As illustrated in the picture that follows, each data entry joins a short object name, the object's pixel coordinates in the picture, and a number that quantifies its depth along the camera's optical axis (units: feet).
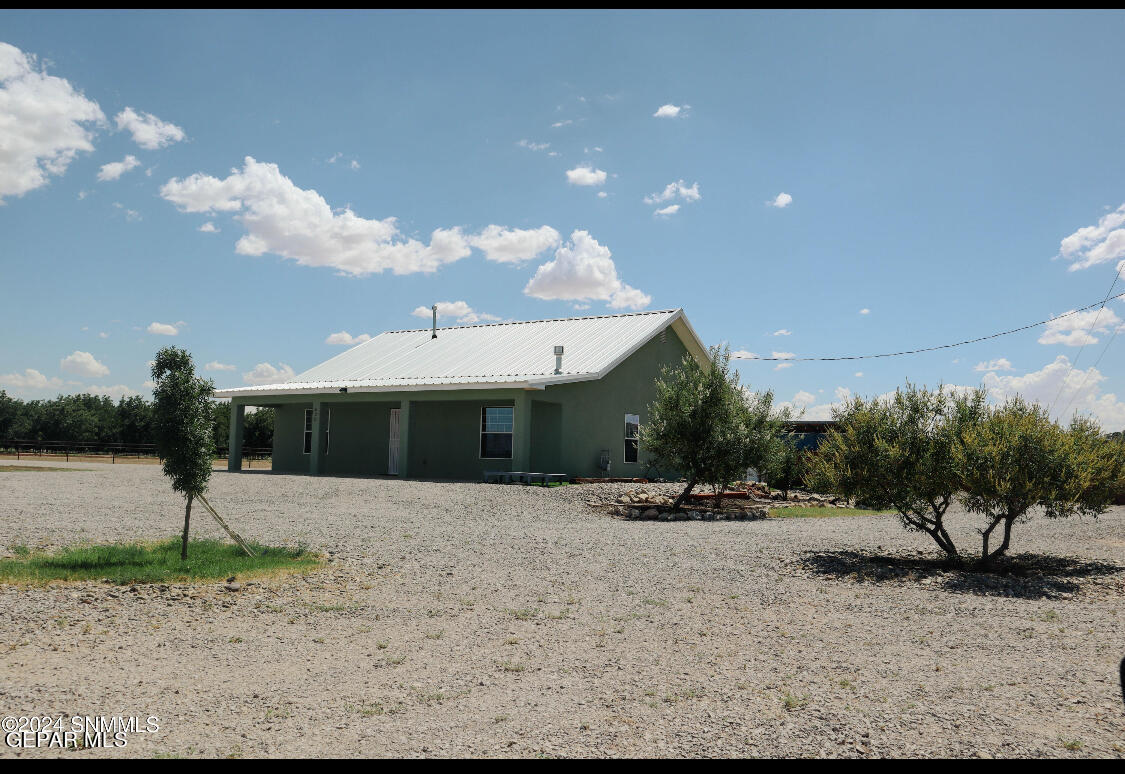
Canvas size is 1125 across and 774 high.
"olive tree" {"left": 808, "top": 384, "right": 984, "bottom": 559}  32.65
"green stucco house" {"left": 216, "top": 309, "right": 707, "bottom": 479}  69.97
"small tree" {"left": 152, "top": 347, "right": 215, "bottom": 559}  28.84
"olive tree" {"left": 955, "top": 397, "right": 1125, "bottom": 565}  30.12
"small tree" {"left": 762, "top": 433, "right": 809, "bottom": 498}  69.44
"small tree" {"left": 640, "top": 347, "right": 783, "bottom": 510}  50.90
